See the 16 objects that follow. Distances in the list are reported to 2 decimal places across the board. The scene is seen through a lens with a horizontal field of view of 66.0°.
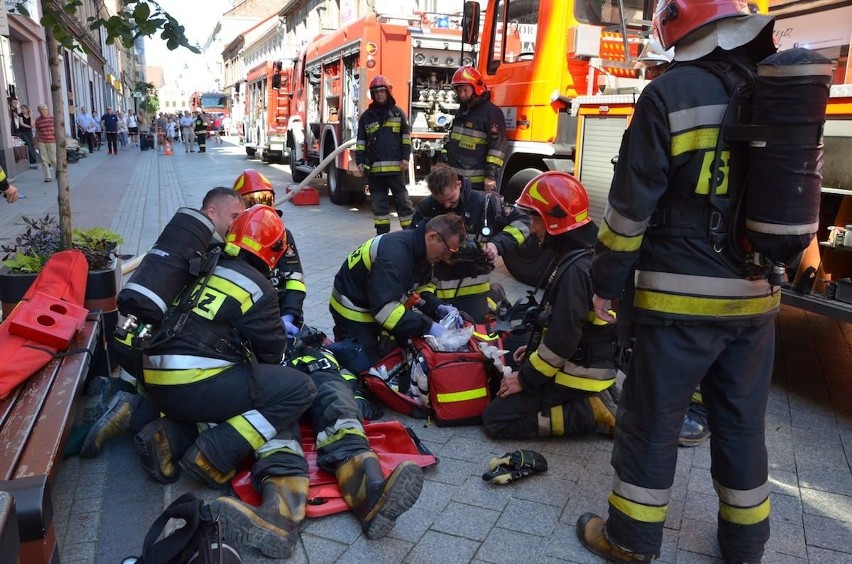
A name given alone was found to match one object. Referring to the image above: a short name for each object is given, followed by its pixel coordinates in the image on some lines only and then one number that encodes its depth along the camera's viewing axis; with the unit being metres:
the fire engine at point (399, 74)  9.96
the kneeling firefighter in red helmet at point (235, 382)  2.73
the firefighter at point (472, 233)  4.69
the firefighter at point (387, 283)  3.72
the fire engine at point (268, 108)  17.28
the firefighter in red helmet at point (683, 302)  2.15
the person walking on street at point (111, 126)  25.14
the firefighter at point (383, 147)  7.95
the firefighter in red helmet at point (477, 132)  6.56
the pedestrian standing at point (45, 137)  13.73
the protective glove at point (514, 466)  3.00
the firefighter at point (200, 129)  26.42
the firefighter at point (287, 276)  3.98
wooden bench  1.75
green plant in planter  4.10
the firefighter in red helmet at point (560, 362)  3.22
